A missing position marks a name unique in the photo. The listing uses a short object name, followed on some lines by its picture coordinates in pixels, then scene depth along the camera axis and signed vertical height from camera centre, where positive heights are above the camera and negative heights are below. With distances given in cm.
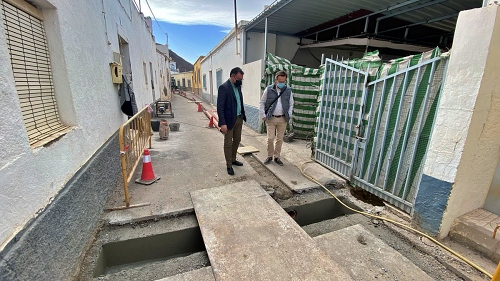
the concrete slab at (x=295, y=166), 379 -150
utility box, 415 +21
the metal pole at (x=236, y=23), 816 +233
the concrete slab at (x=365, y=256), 205 -161
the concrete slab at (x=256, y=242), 196 -155
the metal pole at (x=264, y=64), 689 +74
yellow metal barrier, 291 -109
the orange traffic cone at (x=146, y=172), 367 -140
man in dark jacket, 376 -37
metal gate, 272 -41
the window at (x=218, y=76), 1307 +65
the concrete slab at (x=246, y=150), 532 -147
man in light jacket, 421 -30
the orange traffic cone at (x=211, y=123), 846 -135
